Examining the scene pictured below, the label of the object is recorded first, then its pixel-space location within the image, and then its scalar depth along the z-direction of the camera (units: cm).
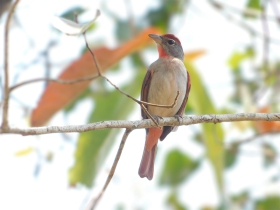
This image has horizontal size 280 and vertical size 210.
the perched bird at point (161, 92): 900
